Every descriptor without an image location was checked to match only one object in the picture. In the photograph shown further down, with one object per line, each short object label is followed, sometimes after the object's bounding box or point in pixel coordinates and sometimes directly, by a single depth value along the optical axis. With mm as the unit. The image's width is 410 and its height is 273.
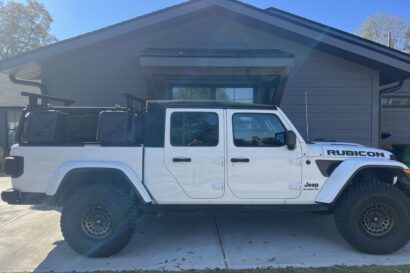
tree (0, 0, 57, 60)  40031
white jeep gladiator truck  4641
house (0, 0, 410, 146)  8539
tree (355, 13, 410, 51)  41062
